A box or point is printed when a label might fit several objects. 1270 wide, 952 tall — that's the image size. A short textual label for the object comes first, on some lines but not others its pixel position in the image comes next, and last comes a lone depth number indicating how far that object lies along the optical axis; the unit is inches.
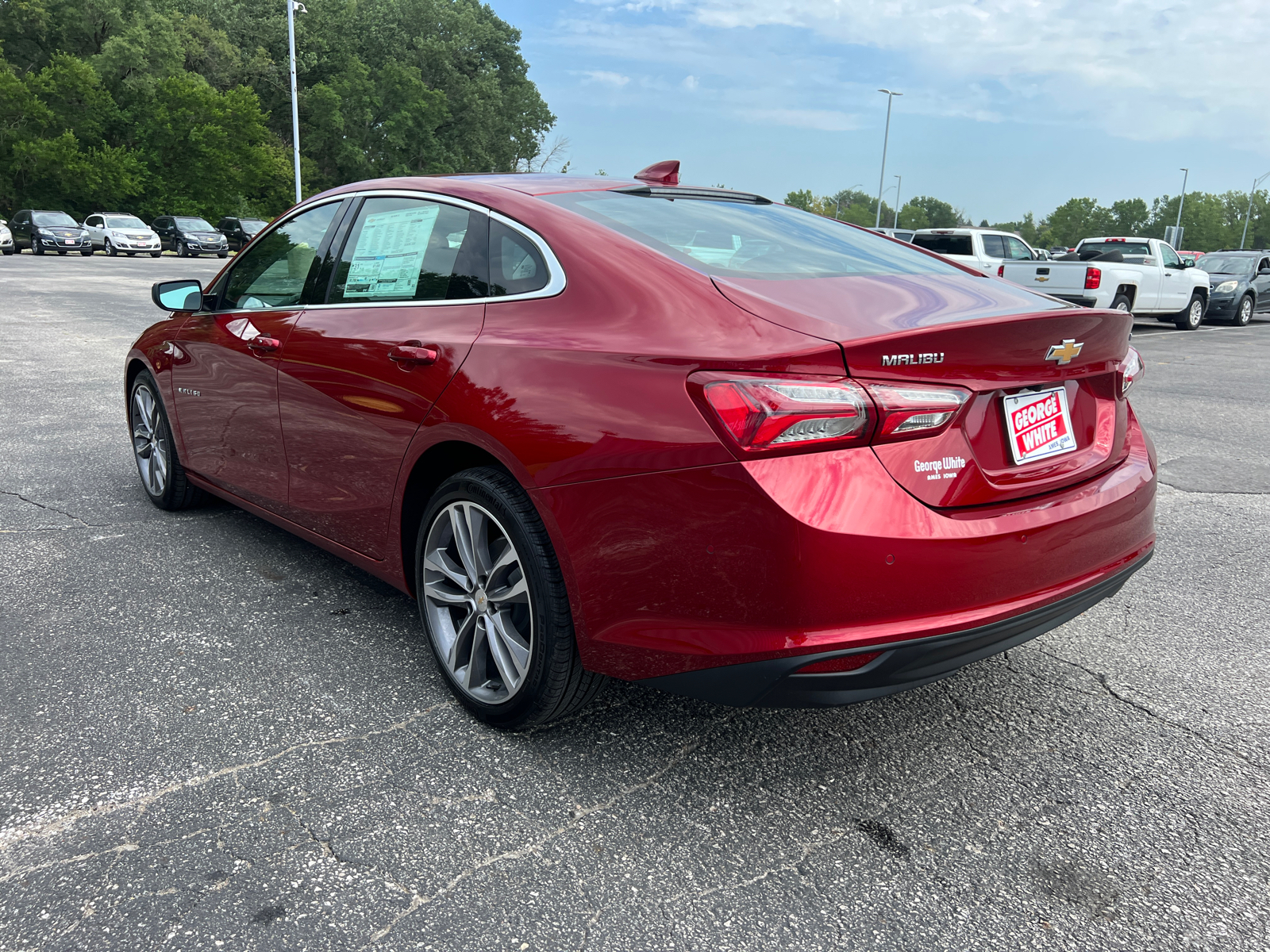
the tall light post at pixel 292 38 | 1373.0
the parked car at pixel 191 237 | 1416.1
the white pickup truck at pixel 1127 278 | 660.1
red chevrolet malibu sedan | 83.3
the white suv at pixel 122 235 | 1359.5
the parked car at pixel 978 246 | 660.7
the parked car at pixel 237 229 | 1518.2
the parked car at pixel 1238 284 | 822.5
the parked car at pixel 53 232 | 1338.6
